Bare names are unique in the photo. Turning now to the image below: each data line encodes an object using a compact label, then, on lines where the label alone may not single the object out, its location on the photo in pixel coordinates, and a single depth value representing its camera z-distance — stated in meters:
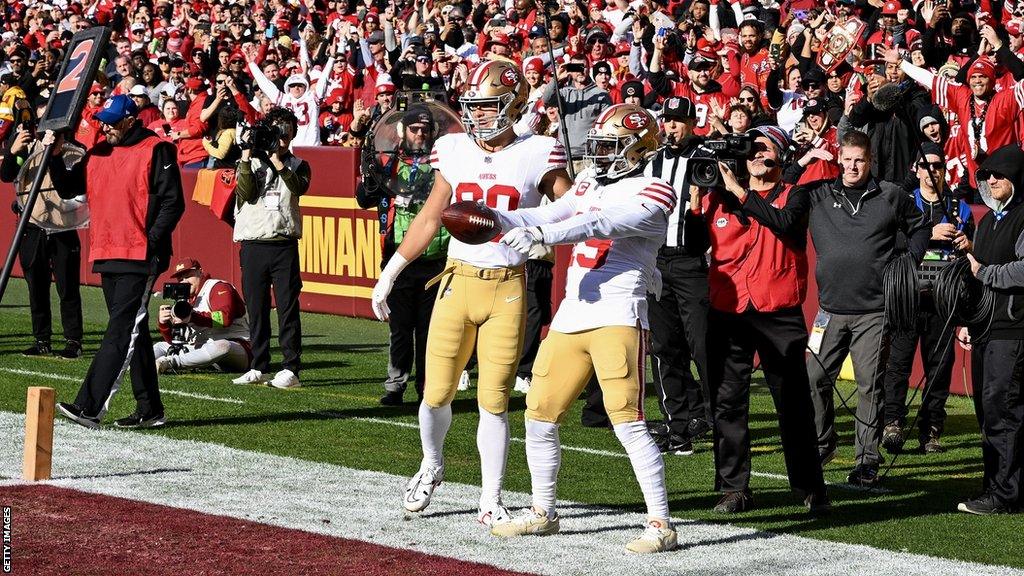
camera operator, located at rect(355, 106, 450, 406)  21.72
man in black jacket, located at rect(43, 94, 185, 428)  18.36
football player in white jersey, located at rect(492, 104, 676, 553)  12.70
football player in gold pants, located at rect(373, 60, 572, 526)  13.66
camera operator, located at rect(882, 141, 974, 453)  18.56
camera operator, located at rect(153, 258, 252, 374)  24.45
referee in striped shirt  17.61
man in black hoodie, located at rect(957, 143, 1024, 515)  14.66
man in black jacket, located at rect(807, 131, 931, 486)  16.42
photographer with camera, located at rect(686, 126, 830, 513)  14.85
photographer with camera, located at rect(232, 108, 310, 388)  23.12
